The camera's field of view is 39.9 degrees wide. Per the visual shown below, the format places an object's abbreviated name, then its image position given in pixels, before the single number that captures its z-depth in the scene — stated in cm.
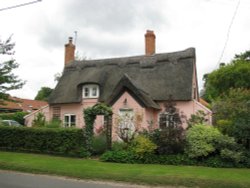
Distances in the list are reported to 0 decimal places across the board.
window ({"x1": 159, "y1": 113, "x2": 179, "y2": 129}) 1833
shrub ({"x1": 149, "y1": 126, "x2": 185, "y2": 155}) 1759
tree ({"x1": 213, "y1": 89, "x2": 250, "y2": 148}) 1753
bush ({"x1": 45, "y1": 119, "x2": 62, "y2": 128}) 2587
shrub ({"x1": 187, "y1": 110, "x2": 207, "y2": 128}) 2086
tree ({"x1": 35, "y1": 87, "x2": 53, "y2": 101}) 7851
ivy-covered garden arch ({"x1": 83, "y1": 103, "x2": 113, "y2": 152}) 1970
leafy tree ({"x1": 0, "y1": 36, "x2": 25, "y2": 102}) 2072
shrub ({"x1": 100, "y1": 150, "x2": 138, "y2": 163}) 1741
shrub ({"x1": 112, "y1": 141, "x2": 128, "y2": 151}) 1898
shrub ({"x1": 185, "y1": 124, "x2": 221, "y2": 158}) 1702
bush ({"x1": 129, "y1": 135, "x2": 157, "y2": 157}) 1753
